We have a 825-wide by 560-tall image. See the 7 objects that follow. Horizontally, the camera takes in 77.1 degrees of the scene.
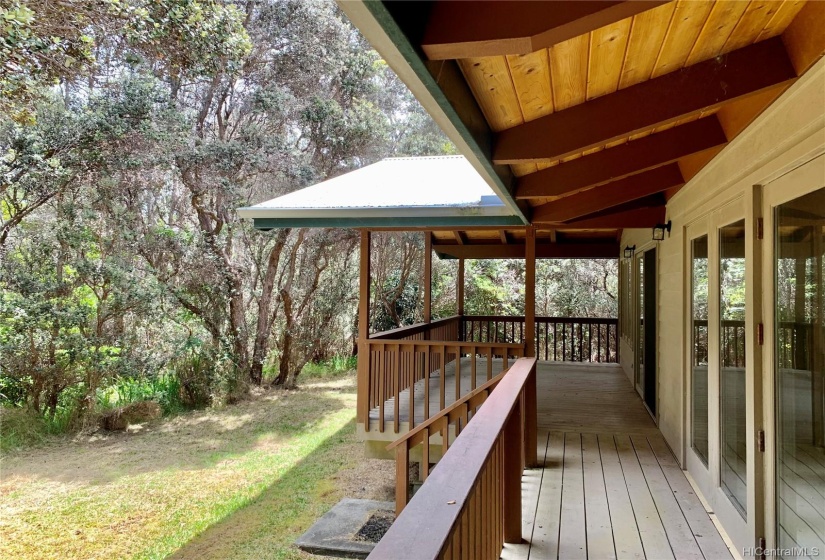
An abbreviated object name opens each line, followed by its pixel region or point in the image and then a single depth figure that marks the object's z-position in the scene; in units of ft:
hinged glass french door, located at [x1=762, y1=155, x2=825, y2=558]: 6.05
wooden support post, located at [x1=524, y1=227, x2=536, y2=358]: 16.60
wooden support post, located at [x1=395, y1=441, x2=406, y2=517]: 9.50
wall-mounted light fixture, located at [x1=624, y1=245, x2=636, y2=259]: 23.88
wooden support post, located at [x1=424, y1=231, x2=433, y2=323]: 24.50
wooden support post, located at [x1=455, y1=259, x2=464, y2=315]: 29.87
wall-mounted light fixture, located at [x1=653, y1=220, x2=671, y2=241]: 15.76
